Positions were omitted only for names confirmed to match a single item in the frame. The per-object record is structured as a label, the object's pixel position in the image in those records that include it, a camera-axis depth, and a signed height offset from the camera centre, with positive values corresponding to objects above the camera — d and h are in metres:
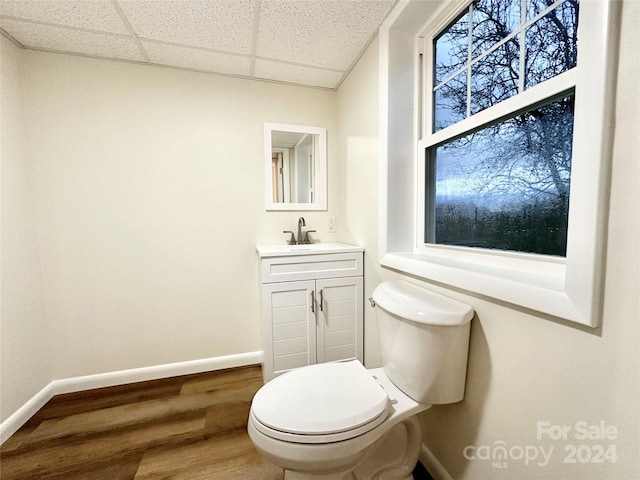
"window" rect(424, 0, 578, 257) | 0.78 +0.31
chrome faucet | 2.02 -0.14
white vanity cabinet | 1.62 -0.58
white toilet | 0.79 -0.63
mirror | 1.97 +0.42
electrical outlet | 2.14 -0.04
